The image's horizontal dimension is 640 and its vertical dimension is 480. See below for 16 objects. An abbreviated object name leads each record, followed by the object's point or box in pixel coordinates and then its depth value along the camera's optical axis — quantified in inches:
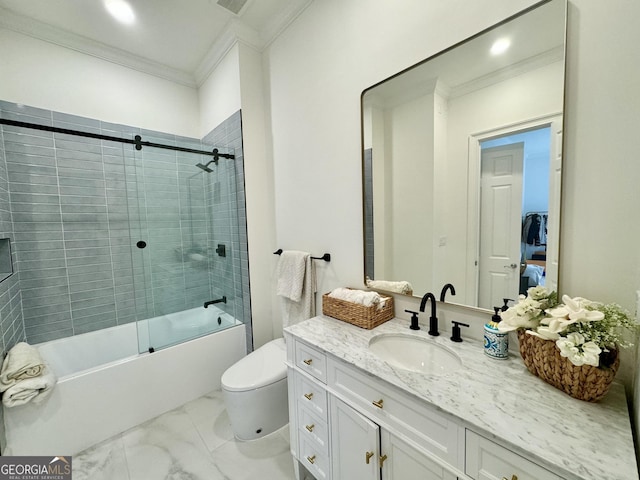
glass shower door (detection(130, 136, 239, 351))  86.2
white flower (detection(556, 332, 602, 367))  25.7
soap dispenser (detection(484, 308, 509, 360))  36.8
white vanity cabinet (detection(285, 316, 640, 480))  23.4
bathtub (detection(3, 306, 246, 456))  59.4
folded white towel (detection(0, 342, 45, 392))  55.2
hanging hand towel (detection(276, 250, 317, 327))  70.6
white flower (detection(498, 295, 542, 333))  32.8
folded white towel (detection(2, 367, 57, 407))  53.2
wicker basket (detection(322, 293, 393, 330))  49.8
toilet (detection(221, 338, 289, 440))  60.7
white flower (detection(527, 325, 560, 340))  29.5
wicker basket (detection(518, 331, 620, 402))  26.6
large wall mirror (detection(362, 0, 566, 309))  35.3
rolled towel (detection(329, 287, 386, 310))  50.6
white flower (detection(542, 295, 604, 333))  27.7
